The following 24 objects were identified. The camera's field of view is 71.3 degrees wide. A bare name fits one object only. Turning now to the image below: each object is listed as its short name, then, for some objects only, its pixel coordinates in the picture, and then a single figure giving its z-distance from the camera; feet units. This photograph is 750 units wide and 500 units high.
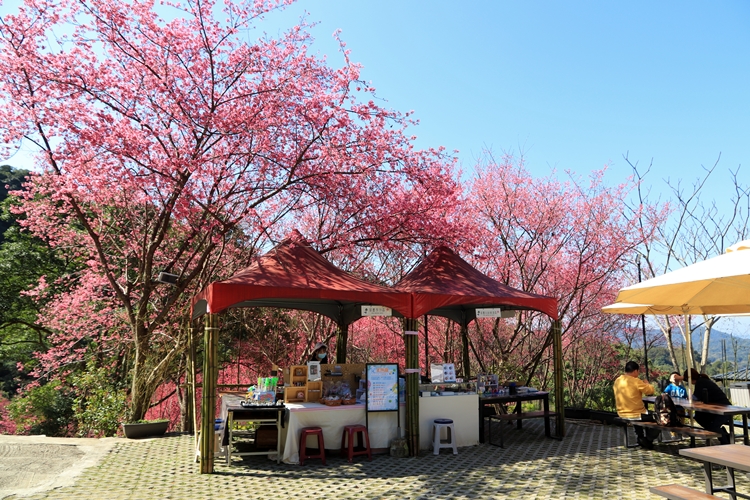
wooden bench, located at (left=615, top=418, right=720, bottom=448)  20.29
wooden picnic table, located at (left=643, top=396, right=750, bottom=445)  20.58
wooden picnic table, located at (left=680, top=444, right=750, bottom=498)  12.12
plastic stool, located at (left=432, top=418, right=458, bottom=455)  23.86
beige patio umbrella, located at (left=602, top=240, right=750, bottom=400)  15.51
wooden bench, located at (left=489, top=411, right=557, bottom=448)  26.27
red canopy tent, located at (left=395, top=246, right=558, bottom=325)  24.48
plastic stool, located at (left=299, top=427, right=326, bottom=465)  21.79
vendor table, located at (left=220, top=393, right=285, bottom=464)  21.71
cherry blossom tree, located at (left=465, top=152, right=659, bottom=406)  37.88
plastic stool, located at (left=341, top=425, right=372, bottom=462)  22.43
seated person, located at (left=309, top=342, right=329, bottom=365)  26.58
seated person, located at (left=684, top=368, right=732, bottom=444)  22.09
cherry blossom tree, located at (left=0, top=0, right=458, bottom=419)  25.53
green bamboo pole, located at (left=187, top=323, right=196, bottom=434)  26.27
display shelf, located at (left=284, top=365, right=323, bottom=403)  24.13
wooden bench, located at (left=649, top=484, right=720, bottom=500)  12.31
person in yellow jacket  23.87
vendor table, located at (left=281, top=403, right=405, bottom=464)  22.20
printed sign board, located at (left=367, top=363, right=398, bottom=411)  23.66
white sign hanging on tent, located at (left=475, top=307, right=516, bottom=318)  26.61
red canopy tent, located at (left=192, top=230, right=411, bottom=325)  21.16
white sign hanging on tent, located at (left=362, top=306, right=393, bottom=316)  24.15
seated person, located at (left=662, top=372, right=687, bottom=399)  23.67
